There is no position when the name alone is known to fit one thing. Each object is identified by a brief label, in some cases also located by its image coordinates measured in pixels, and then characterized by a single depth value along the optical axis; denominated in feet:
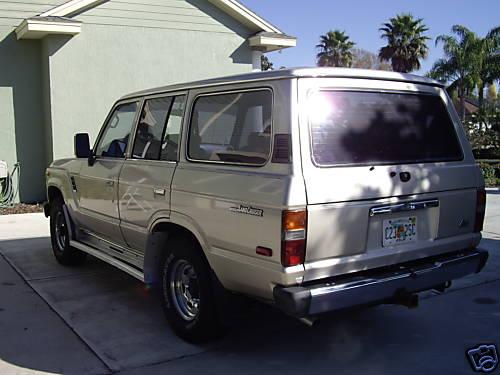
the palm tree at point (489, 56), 104.42
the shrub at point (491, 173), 55.93
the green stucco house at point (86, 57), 36.65
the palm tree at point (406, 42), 132.87
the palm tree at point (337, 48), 159.84
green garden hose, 37.37
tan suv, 11.30
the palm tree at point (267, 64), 149.45
